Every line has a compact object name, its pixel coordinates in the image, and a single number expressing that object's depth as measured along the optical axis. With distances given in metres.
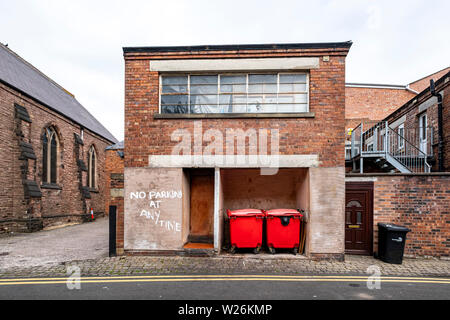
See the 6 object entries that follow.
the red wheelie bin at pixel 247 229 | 7.51
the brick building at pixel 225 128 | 7.40
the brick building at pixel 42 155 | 12.54
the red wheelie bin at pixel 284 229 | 7.46
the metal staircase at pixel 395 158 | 9.72
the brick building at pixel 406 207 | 7.39
